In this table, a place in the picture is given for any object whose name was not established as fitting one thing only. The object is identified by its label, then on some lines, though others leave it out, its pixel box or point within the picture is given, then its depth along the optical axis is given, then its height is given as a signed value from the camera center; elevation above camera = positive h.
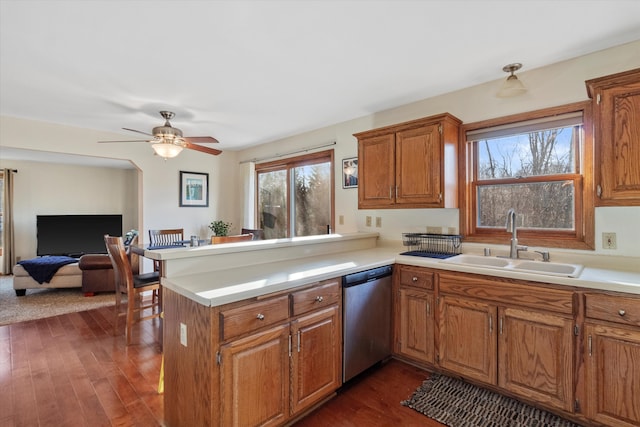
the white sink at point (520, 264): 1.87 -0.37
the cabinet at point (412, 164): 2.49 +0.45
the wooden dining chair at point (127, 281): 2.80 -0.67
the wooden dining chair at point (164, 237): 4.10 -0.32
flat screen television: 5.77 -0.37
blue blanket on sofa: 4.38 -0.79
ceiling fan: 3.05 +0.78
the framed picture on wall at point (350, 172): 3.53 +0.50
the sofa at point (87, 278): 4.31 -0.92
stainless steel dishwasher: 2.06 -0.79
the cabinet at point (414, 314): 2.27 -0.80
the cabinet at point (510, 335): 1.75 -0.80
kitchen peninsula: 1.43 -0.60
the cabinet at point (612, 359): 1.55 -0.79
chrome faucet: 2.26 -0.16
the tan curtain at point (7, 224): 5.79 -0.17
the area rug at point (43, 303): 3.59 -1.19
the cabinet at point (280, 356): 1.43 -0.78
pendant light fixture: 2.21 +0.96
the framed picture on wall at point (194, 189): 4.86 +0.43
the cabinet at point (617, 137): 1.70 +0.45
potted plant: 5.09 -0.23
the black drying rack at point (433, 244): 2.58 -0.28
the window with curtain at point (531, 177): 2.22 +0.30
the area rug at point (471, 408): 1.78 -1.25
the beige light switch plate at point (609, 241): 2.02 -0.19
